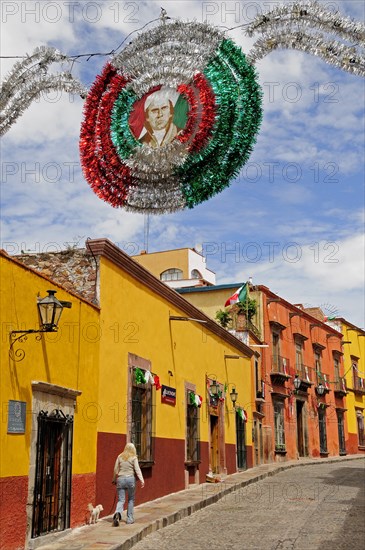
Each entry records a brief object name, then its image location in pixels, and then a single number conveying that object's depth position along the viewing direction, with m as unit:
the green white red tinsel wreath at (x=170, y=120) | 6.93
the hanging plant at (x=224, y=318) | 27.98
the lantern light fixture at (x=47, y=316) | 8.53
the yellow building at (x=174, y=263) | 44.78
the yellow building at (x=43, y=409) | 8.24
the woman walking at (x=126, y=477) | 10.43
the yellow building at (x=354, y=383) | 39.56
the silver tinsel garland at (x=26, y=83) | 7.63
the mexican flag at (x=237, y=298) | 24.46
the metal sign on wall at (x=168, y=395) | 14.60
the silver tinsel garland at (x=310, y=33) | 5.92
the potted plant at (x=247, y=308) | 28.13
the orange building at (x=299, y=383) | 29.47
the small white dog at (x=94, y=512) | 10.39
